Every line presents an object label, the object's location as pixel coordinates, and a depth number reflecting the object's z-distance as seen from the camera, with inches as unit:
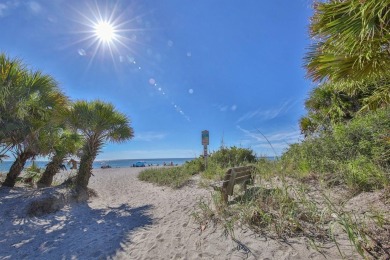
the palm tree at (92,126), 350.6
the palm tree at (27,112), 284.0
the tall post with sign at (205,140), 439.5
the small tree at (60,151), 390.0
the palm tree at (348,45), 107.0
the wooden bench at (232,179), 197.9
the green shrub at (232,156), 499.8
